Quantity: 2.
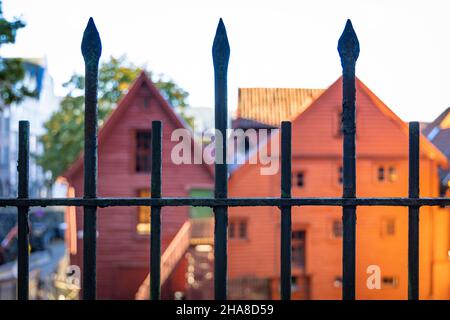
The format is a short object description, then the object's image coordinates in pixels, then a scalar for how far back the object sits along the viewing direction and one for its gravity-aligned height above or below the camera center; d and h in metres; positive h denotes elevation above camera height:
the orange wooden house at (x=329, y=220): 16.11 -1.93
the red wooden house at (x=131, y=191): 17.59 -1.09
